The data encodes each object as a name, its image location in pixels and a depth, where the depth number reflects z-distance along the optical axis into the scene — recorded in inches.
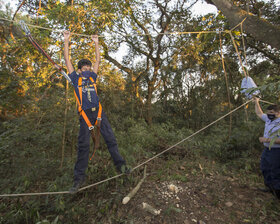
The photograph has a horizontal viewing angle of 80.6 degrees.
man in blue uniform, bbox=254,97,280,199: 111.2
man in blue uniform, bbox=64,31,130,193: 107.1
